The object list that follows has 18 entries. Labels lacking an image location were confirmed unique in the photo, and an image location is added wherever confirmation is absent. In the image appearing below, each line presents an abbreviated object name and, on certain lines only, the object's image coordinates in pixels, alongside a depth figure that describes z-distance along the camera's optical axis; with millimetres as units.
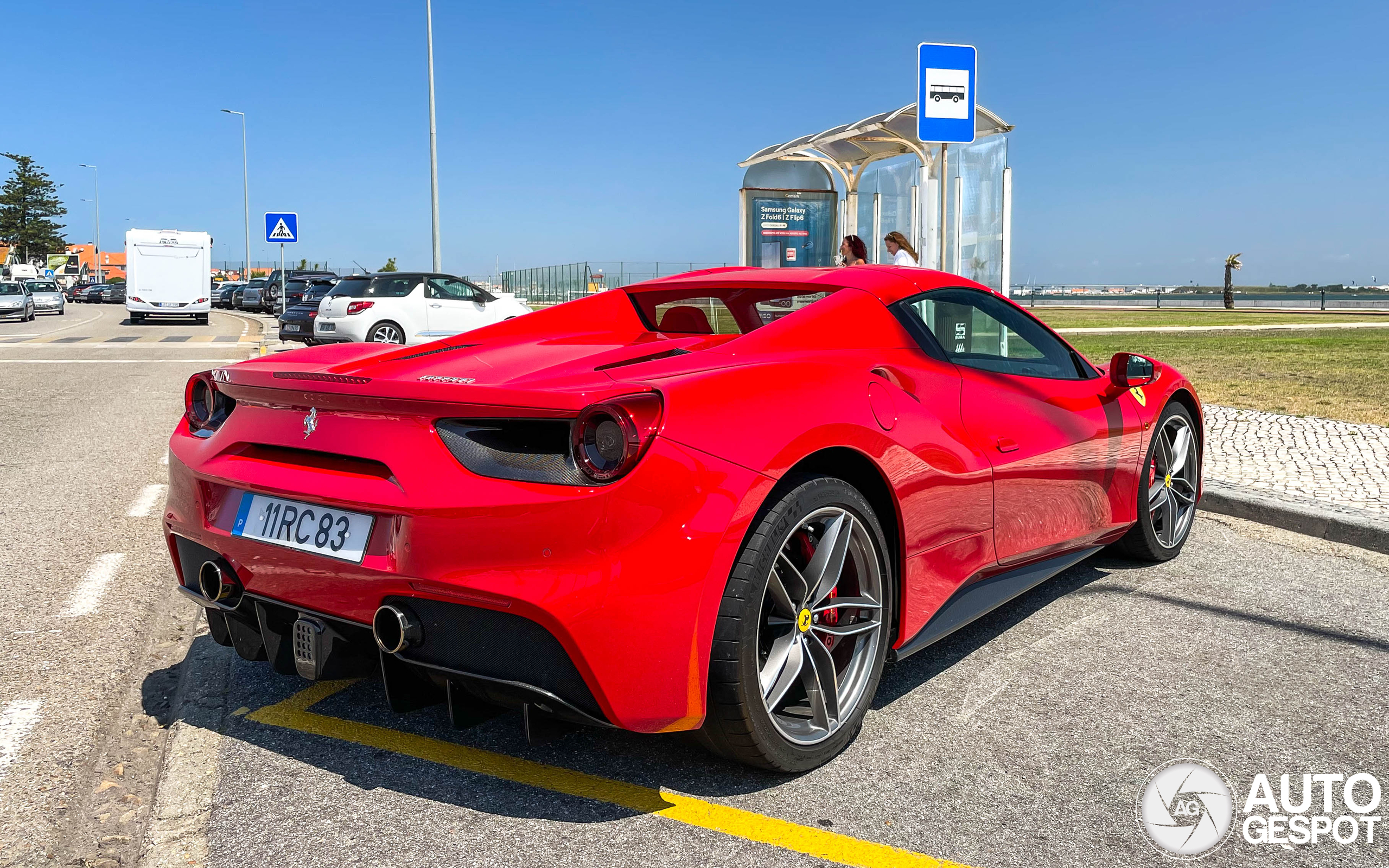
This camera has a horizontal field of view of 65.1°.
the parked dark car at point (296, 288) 37531
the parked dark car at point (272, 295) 42219
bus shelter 11711
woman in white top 10734
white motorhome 35000
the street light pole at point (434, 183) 23516
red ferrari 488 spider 2355
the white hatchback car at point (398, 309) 18766
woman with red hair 10820
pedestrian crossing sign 28703
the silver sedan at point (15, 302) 39375
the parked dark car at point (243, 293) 48875
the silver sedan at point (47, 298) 46156
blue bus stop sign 8992
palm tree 50247
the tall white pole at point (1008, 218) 11547
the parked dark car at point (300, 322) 22297
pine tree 111188
